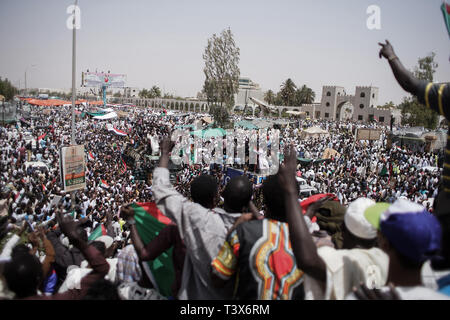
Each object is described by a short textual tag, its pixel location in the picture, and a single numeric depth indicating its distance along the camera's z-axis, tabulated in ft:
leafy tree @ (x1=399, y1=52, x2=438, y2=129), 106.63
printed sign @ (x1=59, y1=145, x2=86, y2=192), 24.64
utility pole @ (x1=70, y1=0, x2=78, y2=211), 29.81
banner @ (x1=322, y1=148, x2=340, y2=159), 62.75
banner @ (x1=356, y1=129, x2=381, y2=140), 81.71
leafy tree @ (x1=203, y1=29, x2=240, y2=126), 118.52
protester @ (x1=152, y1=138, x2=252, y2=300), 5.79
